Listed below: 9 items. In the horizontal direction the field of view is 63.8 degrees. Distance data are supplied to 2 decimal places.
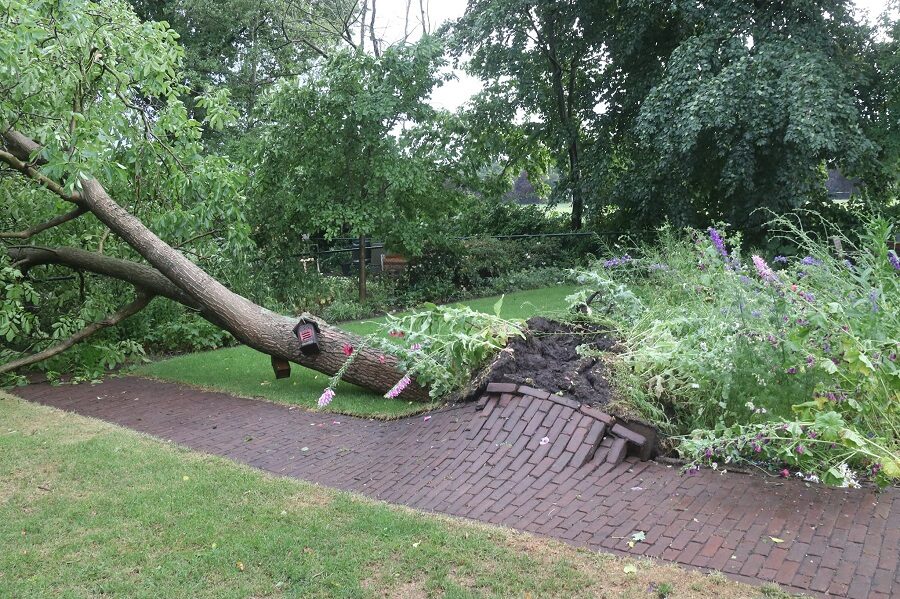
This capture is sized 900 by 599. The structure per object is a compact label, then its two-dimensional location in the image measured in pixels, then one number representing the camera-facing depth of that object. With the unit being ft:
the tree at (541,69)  51.47
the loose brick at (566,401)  16.30
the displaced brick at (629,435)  15.02
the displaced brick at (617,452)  14.87
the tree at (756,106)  35.63
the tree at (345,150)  37.73
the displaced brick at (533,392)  16.87
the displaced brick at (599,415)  15.52
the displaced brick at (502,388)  17.31
